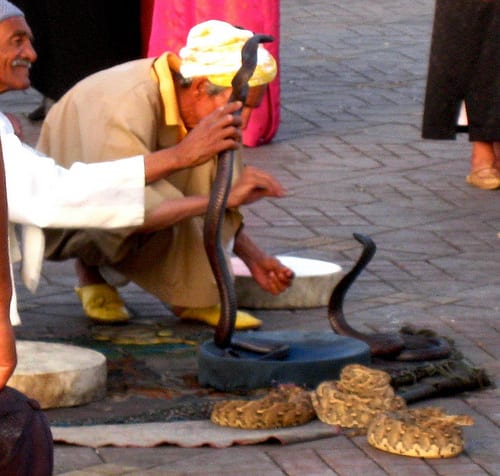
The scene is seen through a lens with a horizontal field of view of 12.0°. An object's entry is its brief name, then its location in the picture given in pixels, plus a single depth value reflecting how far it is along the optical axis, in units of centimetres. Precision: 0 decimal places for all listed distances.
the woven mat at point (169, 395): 637
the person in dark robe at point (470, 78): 1148
